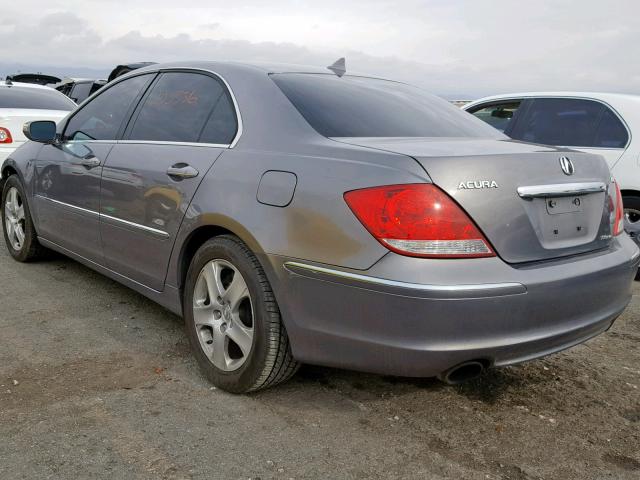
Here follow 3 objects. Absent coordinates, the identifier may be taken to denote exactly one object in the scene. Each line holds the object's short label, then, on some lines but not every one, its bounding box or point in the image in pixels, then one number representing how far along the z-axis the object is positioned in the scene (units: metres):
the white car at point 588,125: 5.24
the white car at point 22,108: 6.43
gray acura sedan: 2.20
